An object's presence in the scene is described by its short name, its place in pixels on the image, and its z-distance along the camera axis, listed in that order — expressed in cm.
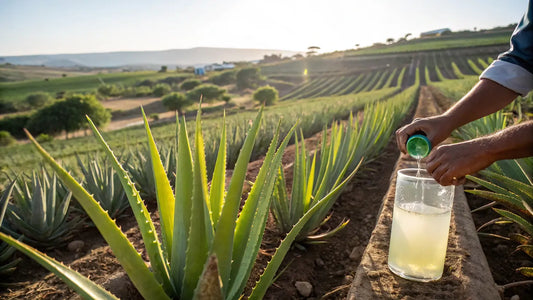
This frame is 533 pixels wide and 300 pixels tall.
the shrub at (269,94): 4446
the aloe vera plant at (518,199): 125
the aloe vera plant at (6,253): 162
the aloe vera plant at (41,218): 195
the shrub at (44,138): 3002
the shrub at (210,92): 5092
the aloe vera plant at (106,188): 236
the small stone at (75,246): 202
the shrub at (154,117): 4101
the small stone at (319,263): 159
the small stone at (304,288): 135
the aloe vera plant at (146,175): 262
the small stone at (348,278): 138
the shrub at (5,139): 3028
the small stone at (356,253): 161
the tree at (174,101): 4481
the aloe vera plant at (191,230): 70
